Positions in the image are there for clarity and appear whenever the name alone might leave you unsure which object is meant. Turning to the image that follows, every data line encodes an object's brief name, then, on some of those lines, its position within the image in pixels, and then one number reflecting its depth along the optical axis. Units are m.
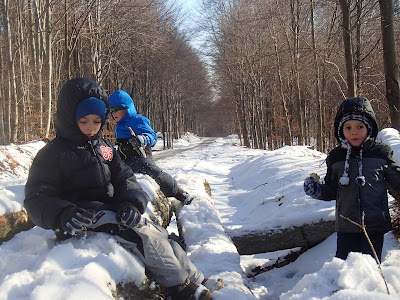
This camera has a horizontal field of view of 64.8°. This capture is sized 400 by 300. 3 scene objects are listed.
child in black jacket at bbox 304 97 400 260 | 2.60
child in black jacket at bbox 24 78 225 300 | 2.33
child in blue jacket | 4.72
